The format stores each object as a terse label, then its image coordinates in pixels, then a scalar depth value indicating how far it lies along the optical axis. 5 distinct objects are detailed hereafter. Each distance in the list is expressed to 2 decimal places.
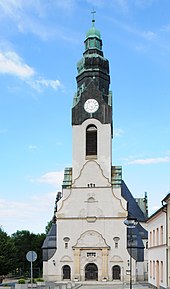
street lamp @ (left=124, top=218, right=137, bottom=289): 30.88
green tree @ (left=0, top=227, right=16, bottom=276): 59.78
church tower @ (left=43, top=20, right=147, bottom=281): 63.12
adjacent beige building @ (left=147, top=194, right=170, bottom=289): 30.56
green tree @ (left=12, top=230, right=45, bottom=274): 93.50
